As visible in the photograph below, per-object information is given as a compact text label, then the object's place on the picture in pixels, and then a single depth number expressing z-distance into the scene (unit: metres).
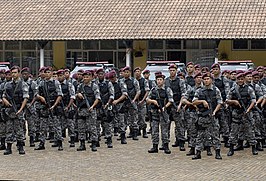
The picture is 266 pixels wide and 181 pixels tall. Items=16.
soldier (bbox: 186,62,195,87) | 14.89
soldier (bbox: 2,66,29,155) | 13.62
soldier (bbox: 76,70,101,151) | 14.06
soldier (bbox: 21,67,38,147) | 14.85
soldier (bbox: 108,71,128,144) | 15.40
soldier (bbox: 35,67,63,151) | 14.30
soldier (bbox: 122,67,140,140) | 15.94
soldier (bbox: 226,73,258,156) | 13.33
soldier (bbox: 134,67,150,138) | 16.41
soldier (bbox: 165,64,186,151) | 13.95
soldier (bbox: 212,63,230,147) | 14.25
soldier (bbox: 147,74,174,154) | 13.55
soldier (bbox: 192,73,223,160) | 12.87
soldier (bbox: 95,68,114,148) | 14.66
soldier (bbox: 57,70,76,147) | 14.59
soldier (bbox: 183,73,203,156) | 13.29
